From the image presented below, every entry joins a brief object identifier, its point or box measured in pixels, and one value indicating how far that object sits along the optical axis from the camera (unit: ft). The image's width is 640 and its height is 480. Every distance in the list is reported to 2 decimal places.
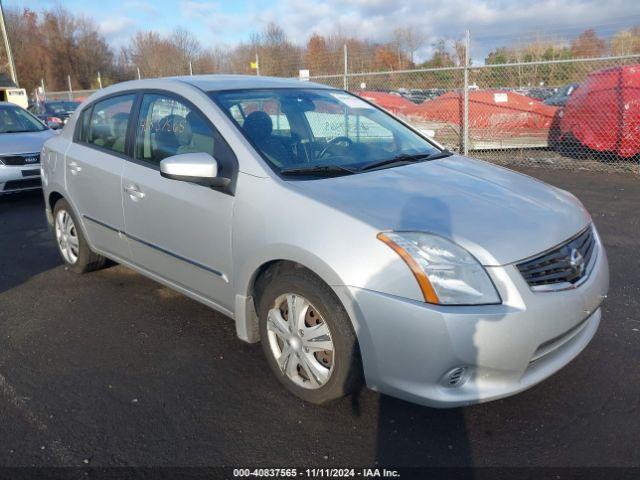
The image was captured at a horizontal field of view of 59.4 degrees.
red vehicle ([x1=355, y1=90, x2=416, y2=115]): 40.96
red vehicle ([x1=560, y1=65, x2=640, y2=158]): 30.14
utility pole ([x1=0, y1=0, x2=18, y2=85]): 76.28
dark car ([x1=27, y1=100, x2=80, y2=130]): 60.90
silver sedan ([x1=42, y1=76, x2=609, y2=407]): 7.95
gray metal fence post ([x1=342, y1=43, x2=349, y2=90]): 37.01
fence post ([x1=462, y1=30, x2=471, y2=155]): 31.60
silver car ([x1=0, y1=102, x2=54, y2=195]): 25.86
